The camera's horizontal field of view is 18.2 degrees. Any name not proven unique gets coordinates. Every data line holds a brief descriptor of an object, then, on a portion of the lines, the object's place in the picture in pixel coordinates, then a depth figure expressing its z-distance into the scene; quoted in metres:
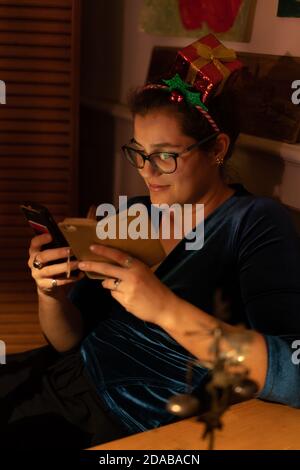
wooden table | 1.35
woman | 1.51
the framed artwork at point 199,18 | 1.97
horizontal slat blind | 2.47
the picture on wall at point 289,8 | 1.82
